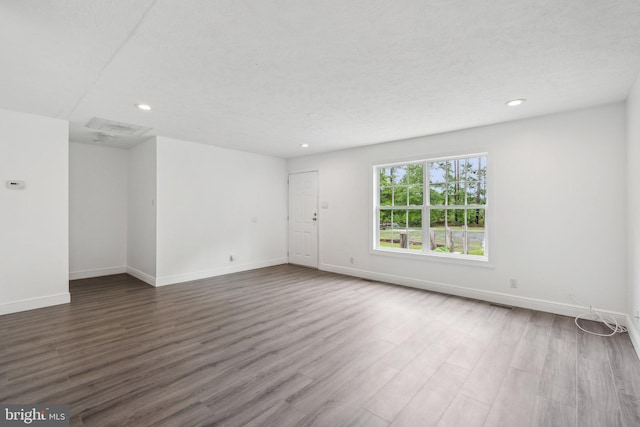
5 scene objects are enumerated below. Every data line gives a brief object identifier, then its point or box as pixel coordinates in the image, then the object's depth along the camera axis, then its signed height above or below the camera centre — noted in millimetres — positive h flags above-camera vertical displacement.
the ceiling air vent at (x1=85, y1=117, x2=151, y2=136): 4008 +1278
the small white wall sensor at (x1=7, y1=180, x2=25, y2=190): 3581 +369
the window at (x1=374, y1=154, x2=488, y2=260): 4316 +106
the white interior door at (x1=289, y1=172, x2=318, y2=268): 6336 -116
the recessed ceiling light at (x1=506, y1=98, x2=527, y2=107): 3154 +1226
